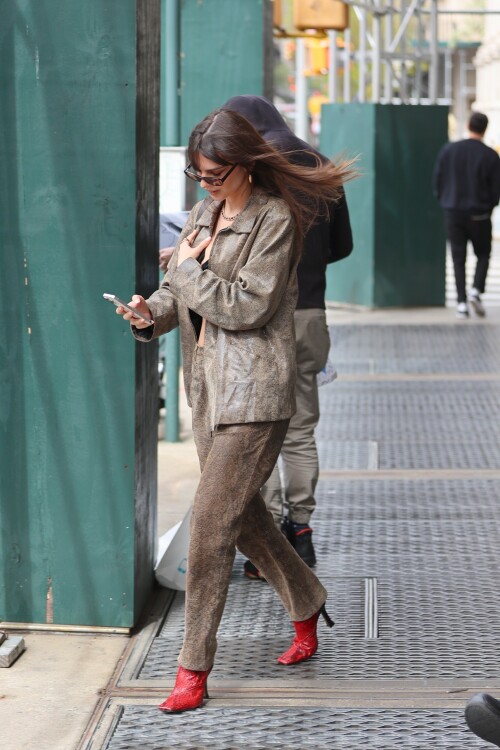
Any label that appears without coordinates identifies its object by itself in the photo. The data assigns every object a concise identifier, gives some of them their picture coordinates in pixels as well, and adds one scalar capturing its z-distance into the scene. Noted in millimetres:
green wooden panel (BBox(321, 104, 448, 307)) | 28516
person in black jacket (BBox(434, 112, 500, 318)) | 25812
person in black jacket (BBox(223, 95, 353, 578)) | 10797
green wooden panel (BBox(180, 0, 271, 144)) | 20297
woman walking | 8078
